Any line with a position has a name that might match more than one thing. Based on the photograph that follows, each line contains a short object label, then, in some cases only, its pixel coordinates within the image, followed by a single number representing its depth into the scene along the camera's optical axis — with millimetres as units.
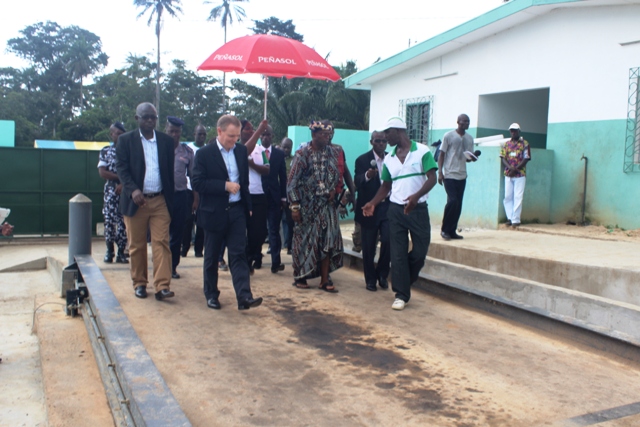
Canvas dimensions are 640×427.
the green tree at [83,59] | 59038
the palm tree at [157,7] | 46719
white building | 10398
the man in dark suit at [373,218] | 6730
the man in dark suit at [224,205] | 5629
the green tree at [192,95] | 50156
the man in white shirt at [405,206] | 5855
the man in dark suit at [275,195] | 7578
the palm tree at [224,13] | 47250
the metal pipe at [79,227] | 7984
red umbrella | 7363
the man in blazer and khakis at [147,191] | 5852
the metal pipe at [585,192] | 11023
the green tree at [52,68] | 52781
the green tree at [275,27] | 46719
